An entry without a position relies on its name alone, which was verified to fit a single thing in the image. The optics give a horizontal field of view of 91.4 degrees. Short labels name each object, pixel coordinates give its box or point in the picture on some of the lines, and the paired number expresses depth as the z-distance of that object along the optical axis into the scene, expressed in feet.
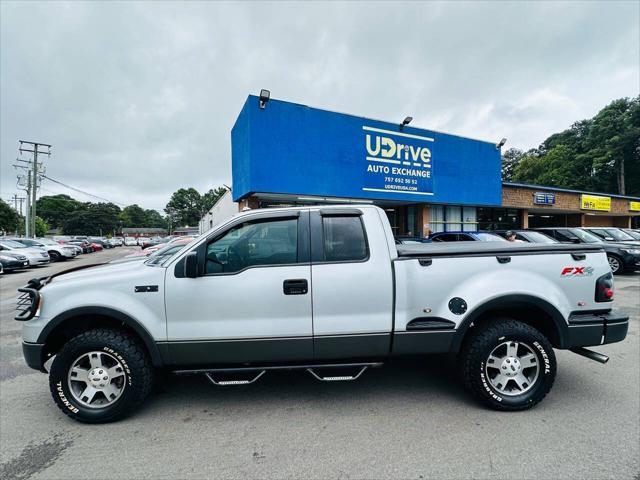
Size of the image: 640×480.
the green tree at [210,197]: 351.21
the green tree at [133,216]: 423.47
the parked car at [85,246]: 101.98
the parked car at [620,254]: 33.68
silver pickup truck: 8.96
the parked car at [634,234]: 42.31
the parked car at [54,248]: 65.51
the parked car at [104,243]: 155.58
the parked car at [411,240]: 27.92
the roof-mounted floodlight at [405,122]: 47.70
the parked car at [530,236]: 34.96
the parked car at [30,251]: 52.19
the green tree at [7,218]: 157.69
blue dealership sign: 38.19
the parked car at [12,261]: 46.23
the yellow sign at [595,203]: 79.10
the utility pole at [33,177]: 111.14
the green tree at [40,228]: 183.73
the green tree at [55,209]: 333.83
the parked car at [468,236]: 32.12
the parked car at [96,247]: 118.70
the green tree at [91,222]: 306.55
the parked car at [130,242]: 210.79
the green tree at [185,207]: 361.59
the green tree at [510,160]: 239.01
